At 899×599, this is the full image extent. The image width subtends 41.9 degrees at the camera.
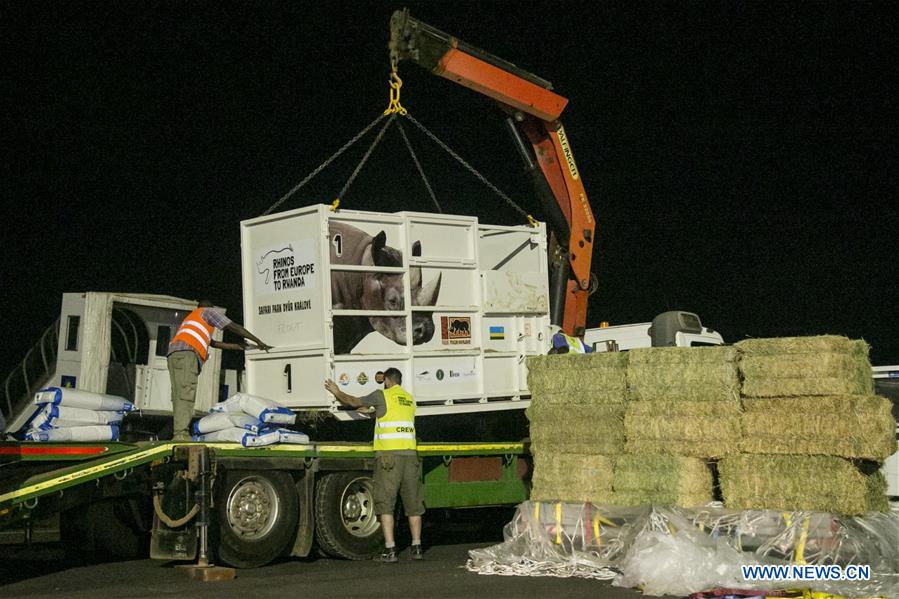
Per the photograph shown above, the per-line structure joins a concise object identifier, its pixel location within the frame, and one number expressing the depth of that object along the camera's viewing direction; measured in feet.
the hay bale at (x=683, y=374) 36.32
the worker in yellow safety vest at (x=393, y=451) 40.86
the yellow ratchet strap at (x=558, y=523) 38.68
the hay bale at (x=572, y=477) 39.06
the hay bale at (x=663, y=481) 36.76
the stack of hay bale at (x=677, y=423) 36.35
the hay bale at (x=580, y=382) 39.24
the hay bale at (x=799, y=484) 33.65
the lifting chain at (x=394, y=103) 48.29
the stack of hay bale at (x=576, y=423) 39.19
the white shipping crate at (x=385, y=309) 44.39
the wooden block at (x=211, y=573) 36.32
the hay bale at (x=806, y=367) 34.14
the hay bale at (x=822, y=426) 33.45
